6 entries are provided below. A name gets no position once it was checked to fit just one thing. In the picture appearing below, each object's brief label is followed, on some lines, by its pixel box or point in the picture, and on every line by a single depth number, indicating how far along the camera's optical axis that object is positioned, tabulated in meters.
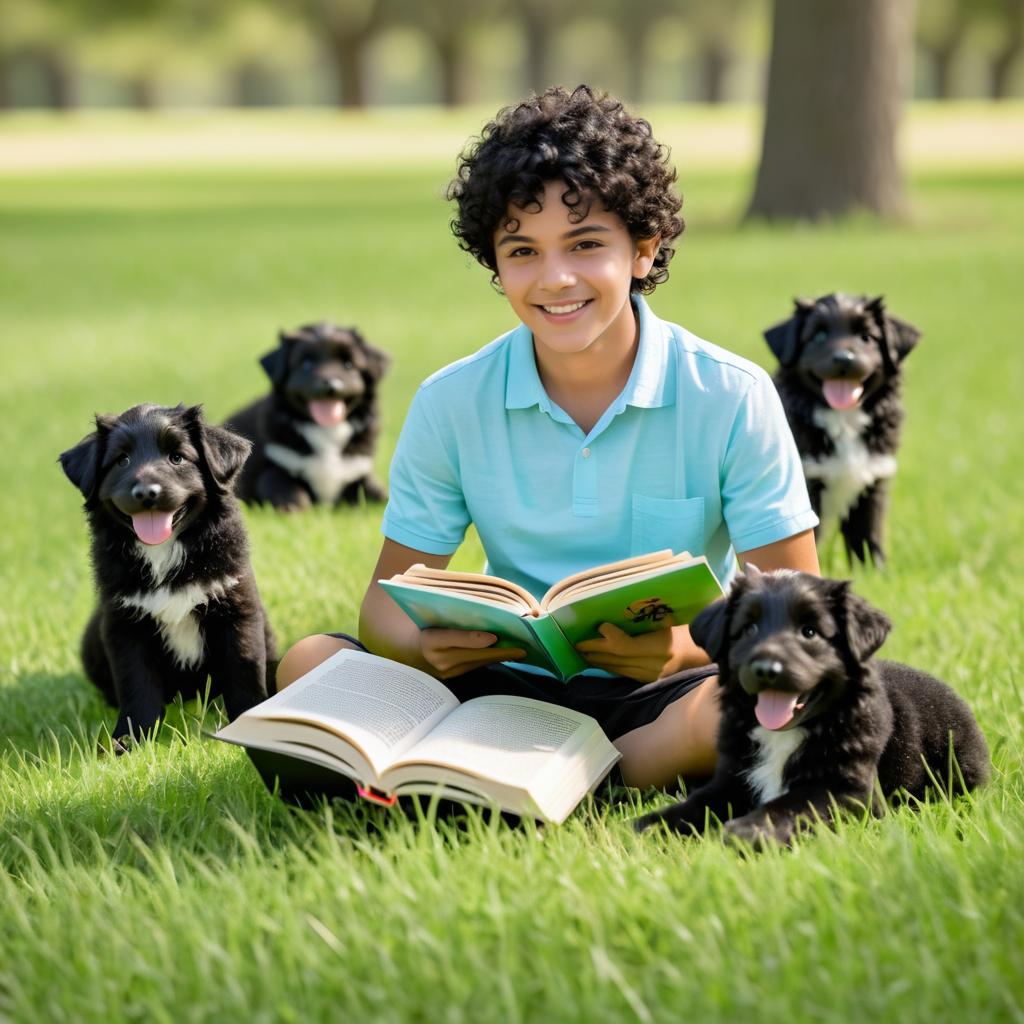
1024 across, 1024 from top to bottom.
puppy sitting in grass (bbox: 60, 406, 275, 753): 4.34
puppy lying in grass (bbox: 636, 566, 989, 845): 3.37
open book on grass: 3.45
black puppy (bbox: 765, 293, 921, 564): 5.98
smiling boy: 4.01
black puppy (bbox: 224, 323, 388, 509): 7.27
